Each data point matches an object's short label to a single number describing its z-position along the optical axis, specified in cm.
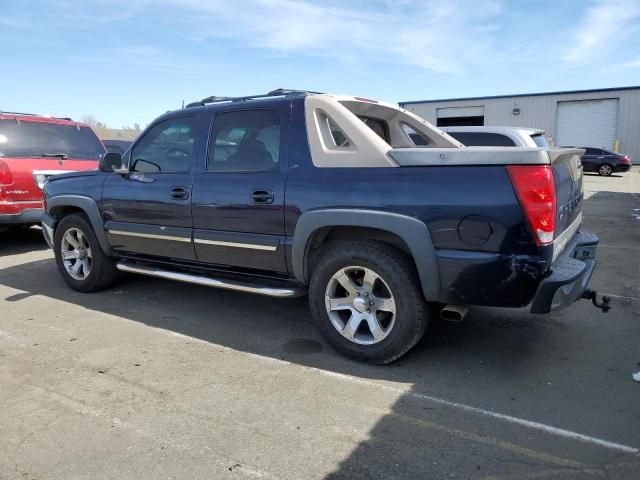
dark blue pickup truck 310
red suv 720
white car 782
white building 3253
